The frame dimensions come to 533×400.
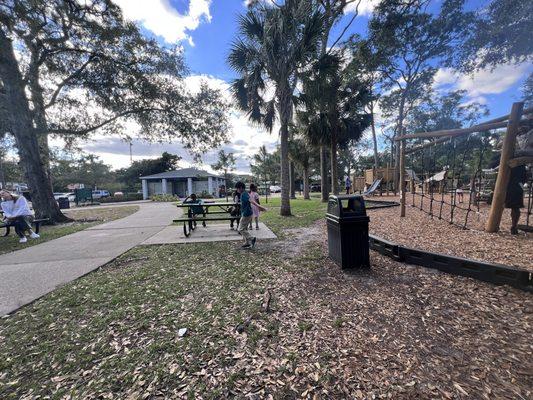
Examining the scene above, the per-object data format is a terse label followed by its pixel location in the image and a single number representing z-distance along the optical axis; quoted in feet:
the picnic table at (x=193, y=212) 22.13
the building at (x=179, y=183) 116.67
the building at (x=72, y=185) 165.07
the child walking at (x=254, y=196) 25.39
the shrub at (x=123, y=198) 102.83
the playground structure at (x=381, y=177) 71.88
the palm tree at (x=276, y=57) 29.43
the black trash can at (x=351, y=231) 12.59
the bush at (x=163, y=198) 91.97
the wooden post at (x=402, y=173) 26.55
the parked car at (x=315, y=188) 156.15
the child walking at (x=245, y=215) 18.12
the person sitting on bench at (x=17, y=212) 23.86
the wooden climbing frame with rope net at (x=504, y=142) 14.92
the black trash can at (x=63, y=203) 66.80
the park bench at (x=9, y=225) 24.00
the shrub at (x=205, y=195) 105.89
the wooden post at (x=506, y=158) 14.93
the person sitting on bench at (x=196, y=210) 25.62
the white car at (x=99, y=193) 128.16
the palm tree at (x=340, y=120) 47.37
